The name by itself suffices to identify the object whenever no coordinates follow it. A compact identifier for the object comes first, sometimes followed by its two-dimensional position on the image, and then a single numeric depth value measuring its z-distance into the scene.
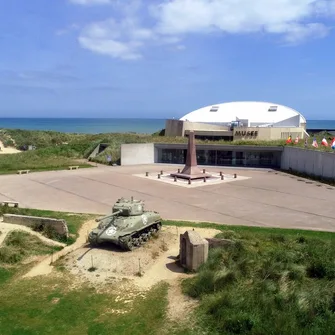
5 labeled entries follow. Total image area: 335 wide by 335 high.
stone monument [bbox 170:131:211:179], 35.31
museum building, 50.00
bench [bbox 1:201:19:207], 23.10
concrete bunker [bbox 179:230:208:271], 14.33
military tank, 15.95
